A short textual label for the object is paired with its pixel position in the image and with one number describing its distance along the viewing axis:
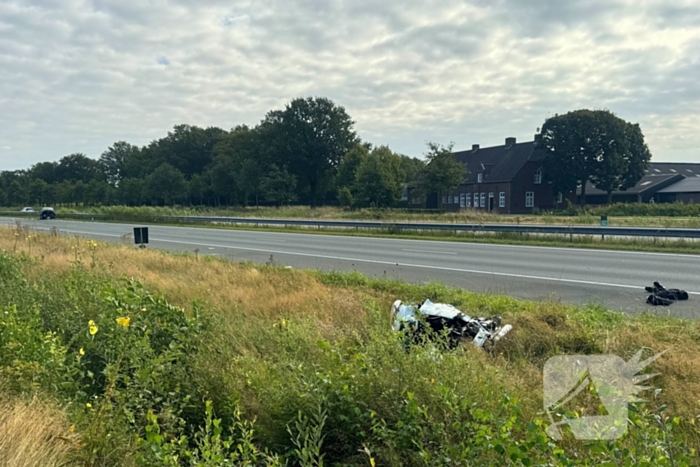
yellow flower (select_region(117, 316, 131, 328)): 4.03
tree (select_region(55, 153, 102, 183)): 125.44
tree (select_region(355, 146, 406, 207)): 51.03
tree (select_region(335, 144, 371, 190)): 66.19
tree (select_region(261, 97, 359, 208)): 77.00
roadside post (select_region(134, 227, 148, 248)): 15.40
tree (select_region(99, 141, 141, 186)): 130.12
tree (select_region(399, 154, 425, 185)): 82.09
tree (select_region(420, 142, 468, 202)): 48.06
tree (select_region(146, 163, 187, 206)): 79.19
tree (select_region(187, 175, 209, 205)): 85.34
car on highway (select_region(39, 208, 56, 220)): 56.94
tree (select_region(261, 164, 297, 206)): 69.06
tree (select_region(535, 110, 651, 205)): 64.94
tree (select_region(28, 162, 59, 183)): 124.38
